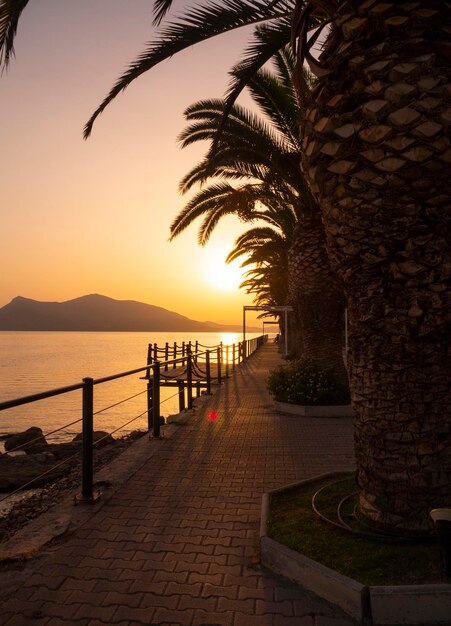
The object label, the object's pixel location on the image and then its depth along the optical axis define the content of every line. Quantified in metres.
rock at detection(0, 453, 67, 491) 10.10
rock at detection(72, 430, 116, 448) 13.41
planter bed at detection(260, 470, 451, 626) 3.02
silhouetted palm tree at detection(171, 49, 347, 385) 11.31
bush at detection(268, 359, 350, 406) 10.99
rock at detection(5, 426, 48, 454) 16.73
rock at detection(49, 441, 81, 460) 13.58
